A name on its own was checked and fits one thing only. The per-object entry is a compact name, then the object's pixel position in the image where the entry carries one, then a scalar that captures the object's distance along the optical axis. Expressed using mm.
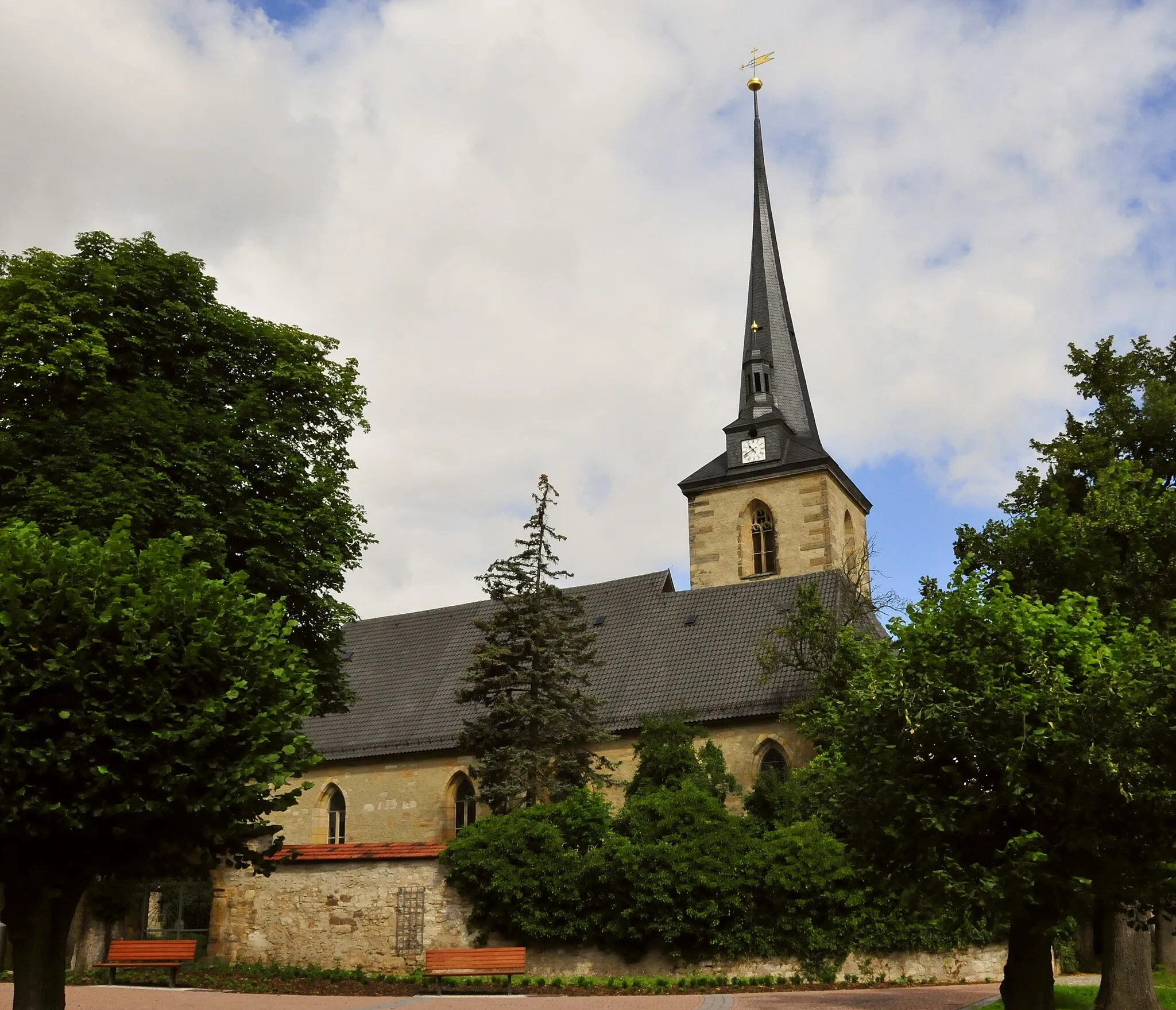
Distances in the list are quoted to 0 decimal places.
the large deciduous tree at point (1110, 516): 17562
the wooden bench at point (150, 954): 21578
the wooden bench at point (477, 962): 20375
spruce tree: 27891
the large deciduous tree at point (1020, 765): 12477
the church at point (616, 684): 23219
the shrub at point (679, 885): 21391
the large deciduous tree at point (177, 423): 19172
